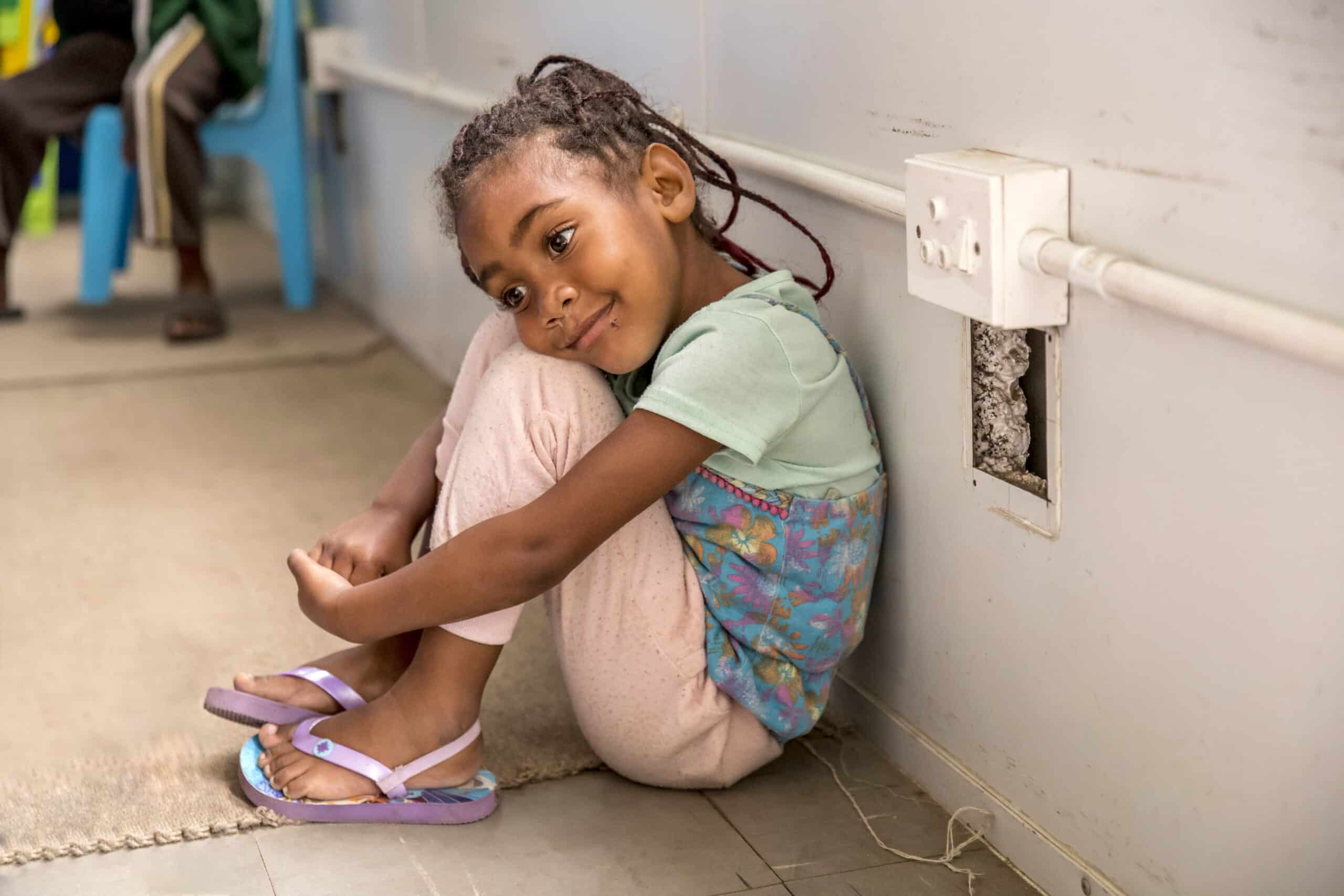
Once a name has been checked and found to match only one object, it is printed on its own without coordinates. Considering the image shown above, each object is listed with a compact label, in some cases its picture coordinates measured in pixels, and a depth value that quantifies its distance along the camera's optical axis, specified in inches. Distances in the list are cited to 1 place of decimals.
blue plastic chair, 172.2
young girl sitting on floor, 83.1
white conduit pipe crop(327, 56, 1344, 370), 70.2
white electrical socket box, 78.0
